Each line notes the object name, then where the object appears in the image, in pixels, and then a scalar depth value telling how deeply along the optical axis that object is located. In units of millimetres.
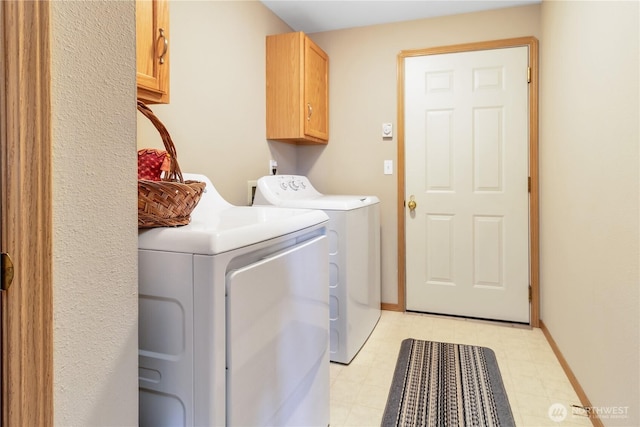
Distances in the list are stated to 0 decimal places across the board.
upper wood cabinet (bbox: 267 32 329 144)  2709
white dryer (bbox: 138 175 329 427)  884
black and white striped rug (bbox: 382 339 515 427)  1696
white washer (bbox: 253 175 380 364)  2223
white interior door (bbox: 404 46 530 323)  2807
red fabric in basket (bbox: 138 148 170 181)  1259
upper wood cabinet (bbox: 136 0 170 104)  1303
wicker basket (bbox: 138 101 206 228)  952
